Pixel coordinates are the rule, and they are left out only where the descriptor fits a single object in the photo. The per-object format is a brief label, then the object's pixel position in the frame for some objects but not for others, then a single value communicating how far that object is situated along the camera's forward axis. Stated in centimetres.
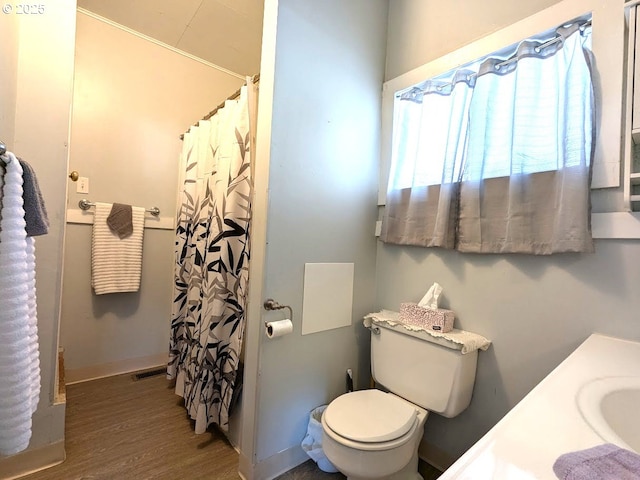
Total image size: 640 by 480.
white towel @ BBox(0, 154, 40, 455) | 68
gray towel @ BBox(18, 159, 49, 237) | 77
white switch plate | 205
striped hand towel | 206
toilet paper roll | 124
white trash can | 137
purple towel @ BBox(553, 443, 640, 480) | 39
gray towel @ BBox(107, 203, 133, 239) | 211
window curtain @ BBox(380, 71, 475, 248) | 138
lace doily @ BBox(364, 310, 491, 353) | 120
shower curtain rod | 152
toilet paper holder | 129
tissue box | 130
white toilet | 107
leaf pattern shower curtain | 151
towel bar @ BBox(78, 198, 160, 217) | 205
